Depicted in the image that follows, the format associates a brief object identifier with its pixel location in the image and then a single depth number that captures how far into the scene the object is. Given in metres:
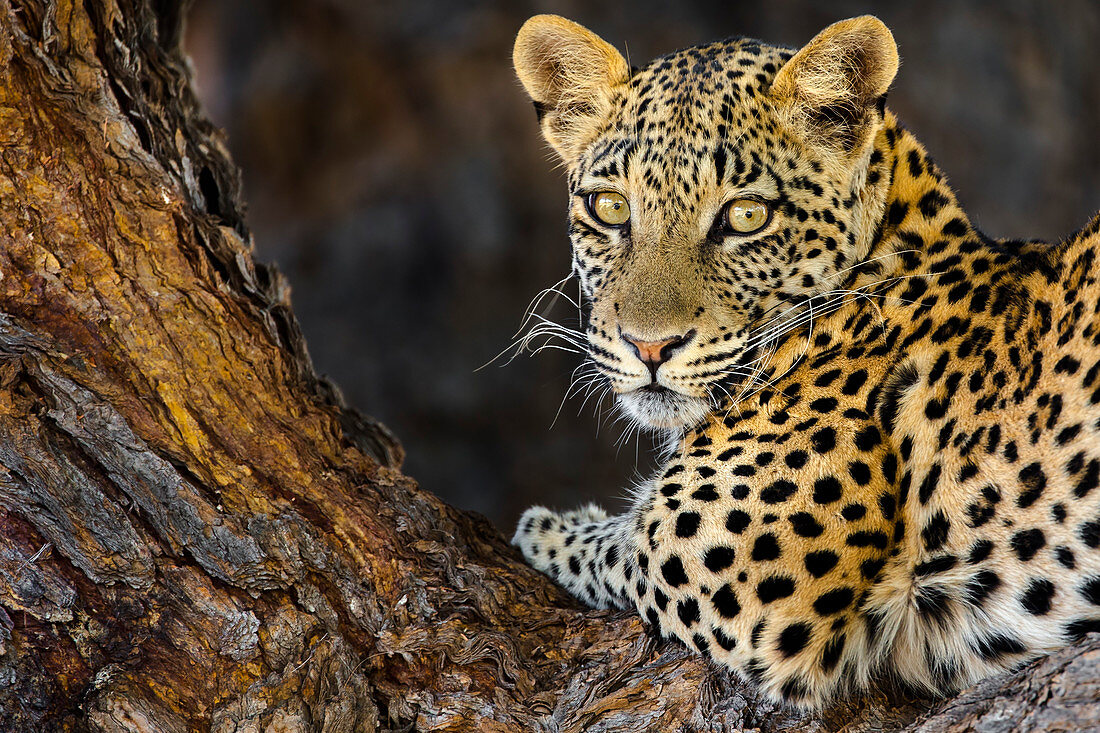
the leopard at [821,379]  6.81
